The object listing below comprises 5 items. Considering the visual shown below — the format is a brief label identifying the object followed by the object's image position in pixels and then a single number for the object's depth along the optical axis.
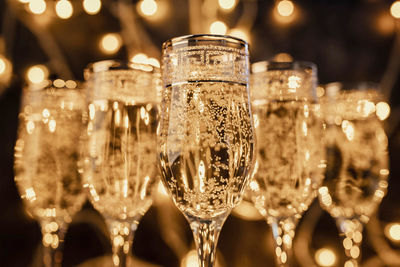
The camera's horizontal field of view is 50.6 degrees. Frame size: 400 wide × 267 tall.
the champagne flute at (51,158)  0.61
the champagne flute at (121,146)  0.48
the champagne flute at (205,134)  0.35
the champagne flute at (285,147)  0.49
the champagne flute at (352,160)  0.61
